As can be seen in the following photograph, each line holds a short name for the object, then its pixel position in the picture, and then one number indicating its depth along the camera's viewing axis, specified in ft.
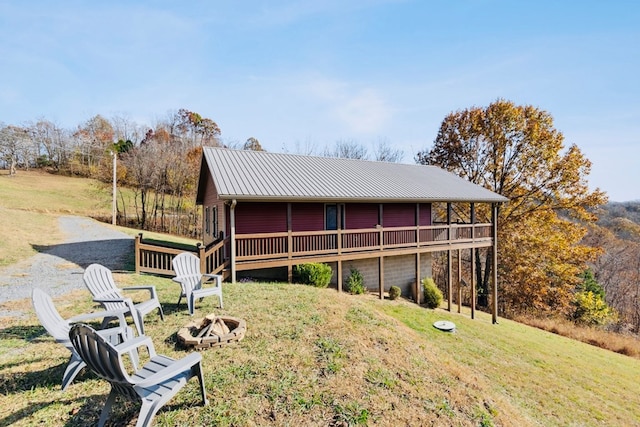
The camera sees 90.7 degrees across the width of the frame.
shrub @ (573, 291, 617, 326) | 68.64
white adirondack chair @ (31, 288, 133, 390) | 12.02
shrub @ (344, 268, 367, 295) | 42.86
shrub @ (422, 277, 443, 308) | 47.42
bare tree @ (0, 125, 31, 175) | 115.85
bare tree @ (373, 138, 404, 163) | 133.90
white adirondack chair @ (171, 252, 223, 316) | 20.86
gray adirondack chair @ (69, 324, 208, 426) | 8.98
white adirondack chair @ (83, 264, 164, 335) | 16.21
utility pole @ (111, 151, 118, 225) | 79.00
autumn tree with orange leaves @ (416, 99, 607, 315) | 63.77
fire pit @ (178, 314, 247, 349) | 16.07
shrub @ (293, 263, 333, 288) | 36.96
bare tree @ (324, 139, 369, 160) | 132.46
